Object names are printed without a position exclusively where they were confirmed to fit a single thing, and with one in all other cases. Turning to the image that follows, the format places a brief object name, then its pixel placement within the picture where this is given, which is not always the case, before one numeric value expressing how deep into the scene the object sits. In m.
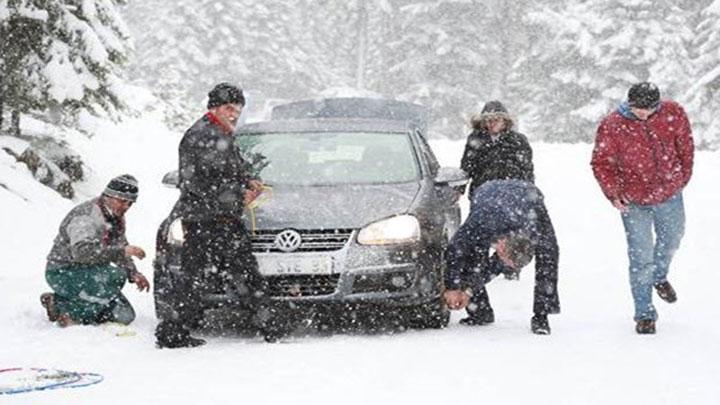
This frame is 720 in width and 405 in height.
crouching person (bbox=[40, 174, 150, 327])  14.87
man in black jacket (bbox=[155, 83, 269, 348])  13.50
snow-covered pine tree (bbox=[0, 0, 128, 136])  27.30
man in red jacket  14.80
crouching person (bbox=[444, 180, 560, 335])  14.43
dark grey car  13.93
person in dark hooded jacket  18.30
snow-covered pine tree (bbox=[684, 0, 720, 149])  62.75
